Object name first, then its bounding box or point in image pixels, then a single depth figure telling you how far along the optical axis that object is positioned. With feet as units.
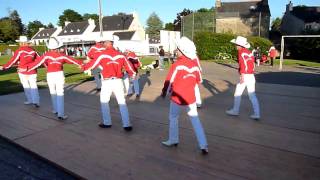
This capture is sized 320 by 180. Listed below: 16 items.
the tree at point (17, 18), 374.55
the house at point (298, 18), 173.81
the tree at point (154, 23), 382.83
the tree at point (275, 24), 257.75
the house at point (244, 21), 164.76
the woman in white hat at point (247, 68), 25.39
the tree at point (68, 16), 402.31
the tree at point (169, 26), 349.70
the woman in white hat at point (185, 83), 17.76
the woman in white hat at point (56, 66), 25.21
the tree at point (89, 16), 397.43
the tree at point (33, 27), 405.22
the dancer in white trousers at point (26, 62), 29.14
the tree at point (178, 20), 309.75
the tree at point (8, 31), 289.53
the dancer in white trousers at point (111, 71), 21.88
